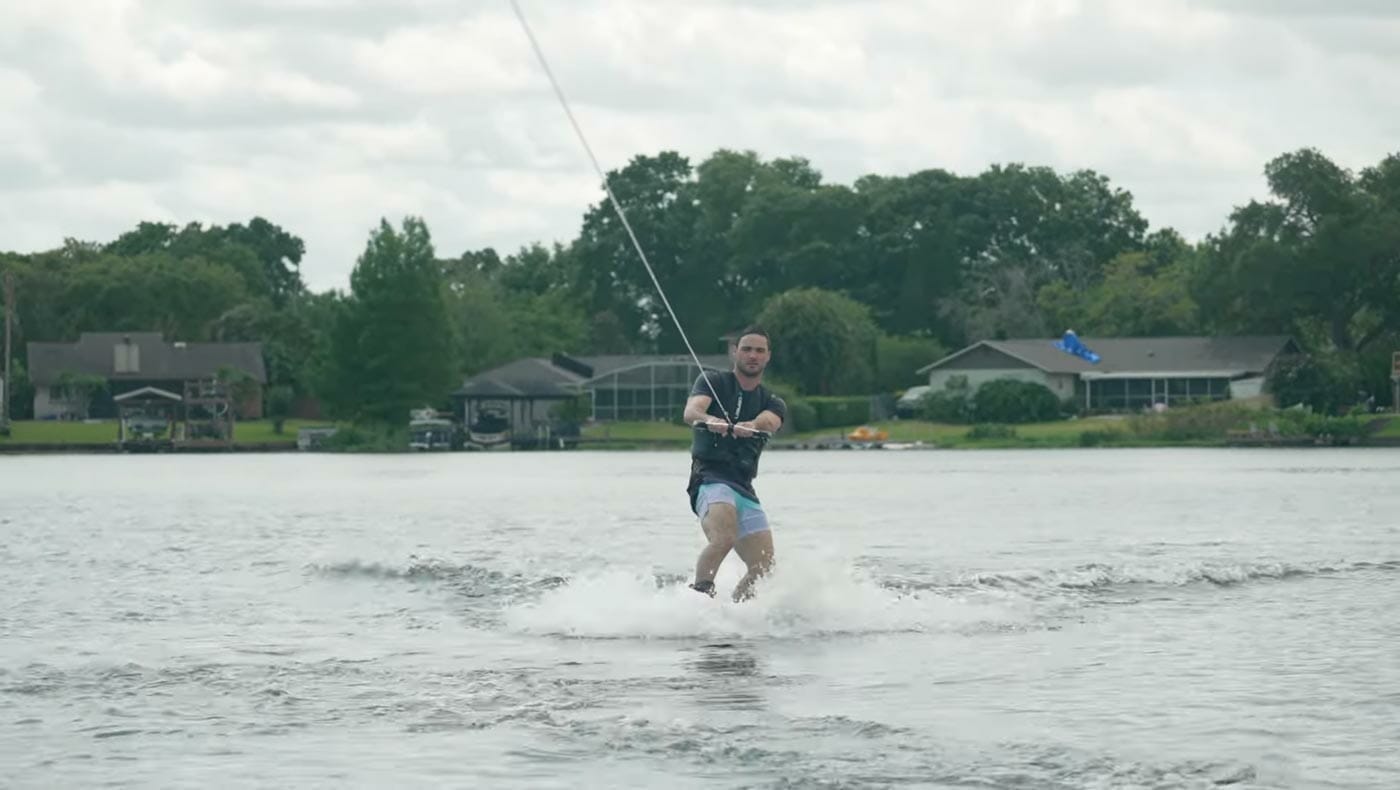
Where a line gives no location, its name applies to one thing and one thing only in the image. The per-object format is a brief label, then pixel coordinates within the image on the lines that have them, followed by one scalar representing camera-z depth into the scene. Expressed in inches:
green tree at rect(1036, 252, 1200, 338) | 4729.3
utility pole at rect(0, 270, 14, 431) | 4431.6
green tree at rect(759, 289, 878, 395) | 4416.8
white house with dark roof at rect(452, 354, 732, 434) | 4379.9
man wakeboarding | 641.6
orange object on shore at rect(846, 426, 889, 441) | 3897.6
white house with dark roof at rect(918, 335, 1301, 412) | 4124.0
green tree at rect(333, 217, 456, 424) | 4284.0
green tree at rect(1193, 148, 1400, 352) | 4180.6
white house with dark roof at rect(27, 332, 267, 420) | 4891.7
